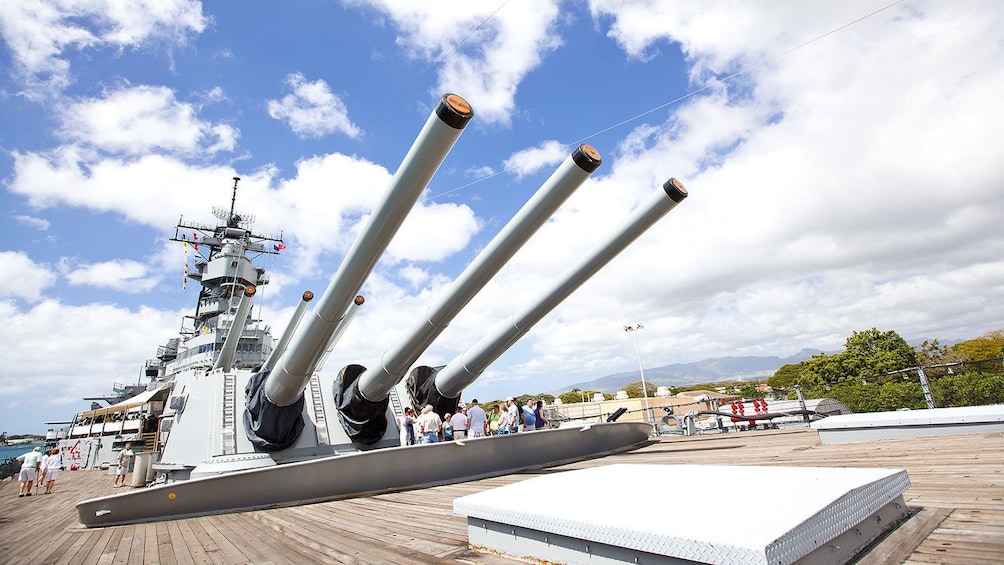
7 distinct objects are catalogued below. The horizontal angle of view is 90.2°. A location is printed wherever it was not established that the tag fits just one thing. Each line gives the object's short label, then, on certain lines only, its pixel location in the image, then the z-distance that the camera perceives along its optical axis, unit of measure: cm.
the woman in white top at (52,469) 1281
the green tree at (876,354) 3512
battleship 506
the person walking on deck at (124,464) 1407
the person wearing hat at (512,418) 870
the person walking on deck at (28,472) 1198
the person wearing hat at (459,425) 764
